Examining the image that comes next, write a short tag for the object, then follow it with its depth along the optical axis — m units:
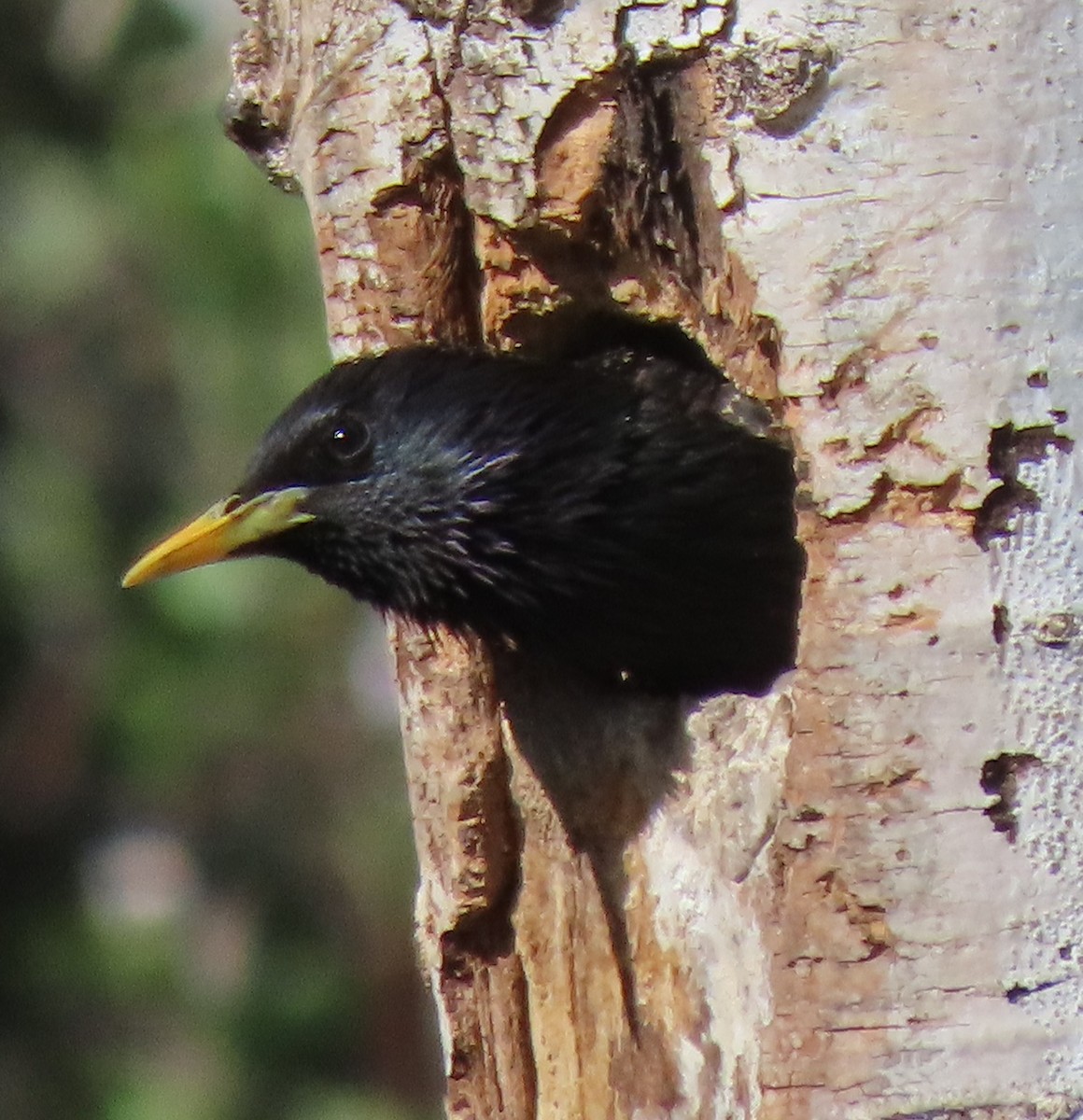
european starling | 5.85
